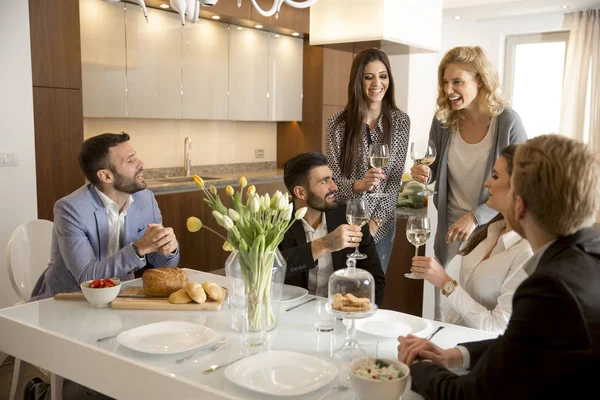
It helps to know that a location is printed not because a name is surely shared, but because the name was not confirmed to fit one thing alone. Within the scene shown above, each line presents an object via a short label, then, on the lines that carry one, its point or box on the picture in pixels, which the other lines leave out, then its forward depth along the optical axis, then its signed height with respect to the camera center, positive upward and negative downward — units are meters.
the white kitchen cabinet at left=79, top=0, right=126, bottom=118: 4.20 +0.49
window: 7.39 +0.70
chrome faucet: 5.35 -0.23
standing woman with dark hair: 2.88 -0.02
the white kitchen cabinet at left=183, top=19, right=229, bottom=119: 4.95 +0.49
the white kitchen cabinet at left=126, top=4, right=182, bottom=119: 4.51 +0.49
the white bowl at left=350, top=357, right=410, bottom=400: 1.21 -0.51
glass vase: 1.65 -0.45
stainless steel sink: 5.02 -0.41
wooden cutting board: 1.93 -0.55
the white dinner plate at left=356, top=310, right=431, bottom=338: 1.70 -0.56
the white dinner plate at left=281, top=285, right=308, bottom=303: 2.06 -0.56
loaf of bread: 2.00 -0.50
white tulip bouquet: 1.65 -0.29
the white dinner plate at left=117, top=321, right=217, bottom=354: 1.55 -0.56
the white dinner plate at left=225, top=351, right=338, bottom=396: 1.32 -0.55
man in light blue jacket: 2.23 -0.38
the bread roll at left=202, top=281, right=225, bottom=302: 1.96 -0.52
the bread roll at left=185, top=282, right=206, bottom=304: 1.94 -0.52
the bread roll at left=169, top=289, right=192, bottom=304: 1.95 -0.54
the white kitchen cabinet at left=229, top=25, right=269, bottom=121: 5.34 +0.50
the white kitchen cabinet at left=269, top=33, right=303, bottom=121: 5.68 +0.49
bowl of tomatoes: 1.92 -0.51
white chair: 2.52 -0.56
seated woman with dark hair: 1.83 -0.44
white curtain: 6.76 +0.67
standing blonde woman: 2.64 -0.02
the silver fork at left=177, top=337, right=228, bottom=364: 1.49 -0.56
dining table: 1.38 -0.57
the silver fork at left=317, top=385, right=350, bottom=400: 1.31 -0.56
